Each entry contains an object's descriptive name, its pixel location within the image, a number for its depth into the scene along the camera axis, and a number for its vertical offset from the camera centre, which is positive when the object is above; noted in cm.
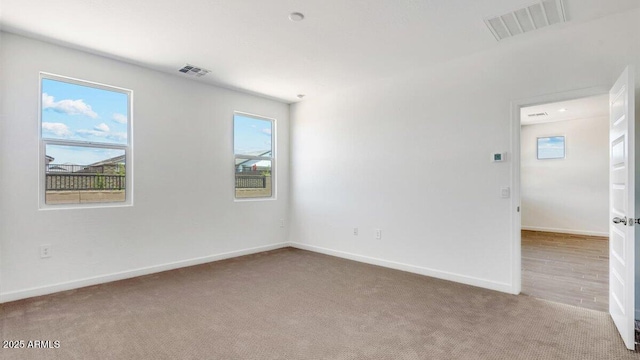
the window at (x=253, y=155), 516 +39
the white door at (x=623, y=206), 225 -22
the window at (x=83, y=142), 342 +43
